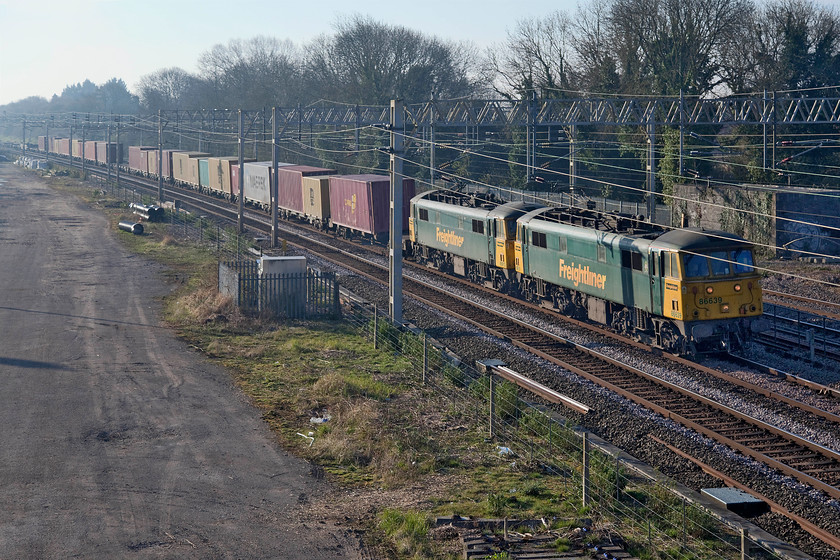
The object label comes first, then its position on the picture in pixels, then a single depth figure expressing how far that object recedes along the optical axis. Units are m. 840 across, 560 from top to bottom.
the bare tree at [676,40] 60.28
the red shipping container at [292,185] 51.97
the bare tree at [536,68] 71.31
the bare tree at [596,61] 64.81
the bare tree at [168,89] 151.25
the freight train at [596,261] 20.84
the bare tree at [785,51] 54.53
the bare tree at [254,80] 106.38
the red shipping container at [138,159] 93.81
